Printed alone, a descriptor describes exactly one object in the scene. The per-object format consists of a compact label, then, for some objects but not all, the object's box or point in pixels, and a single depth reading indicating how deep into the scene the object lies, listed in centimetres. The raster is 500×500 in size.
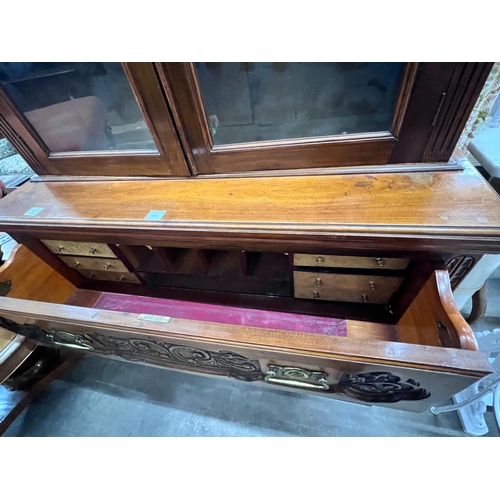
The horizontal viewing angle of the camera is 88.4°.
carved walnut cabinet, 56
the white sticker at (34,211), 85
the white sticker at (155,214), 74
